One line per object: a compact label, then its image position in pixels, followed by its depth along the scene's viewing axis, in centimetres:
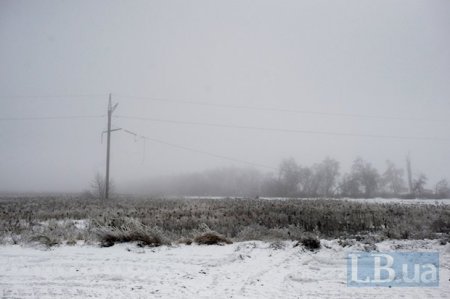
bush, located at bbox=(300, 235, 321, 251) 909
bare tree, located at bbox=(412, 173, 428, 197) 5572
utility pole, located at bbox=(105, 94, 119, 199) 2812
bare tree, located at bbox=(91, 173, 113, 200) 3444
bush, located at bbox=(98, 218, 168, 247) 982
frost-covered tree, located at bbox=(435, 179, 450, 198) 5310
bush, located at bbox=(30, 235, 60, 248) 998
